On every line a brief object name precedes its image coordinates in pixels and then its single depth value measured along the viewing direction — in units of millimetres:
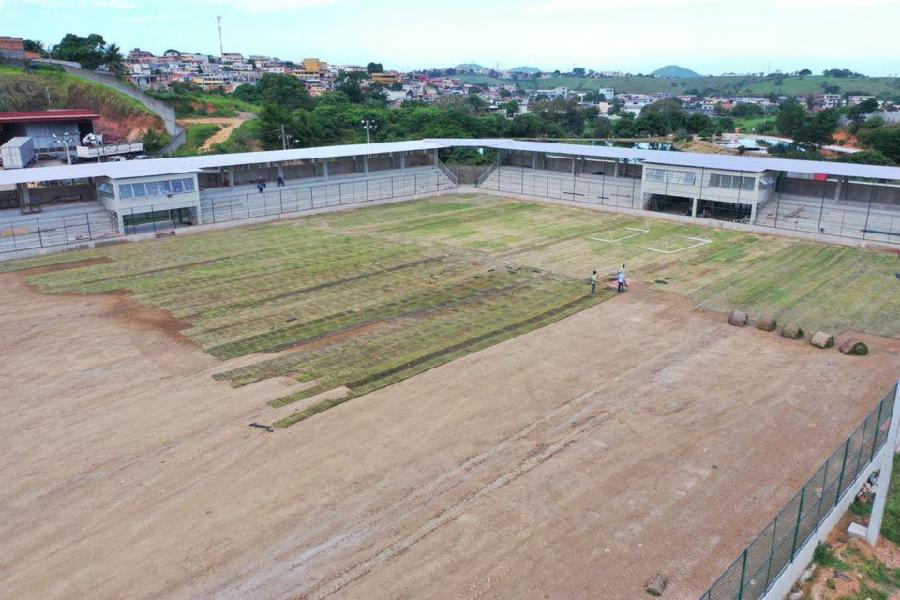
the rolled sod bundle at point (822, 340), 24719
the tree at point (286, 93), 109688
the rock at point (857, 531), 15047
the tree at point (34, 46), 113750
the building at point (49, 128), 66125
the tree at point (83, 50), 94375
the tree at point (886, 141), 92938
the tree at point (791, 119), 117375
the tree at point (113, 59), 96625
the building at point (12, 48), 90450
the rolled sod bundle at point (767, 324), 26359
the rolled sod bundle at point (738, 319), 26953
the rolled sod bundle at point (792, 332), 25656
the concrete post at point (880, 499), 14852
